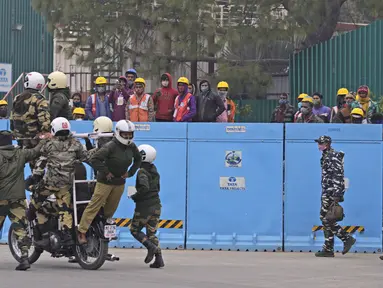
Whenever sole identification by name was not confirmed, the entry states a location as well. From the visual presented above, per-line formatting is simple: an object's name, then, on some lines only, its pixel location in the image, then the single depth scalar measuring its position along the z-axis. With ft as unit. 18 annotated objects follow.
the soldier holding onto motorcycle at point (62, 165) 43.57
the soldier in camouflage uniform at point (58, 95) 47.62
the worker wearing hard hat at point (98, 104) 61.05
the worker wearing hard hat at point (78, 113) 60.59
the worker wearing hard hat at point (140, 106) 59.67
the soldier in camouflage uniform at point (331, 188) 53.31
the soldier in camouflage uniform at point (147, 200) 45.93
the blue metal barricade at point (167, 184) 56.85
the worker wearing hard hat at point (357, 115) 57.62
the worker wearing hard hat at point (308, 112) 59.21
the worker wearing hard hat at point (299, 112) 62.39
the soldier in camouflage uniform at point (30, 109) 46.09
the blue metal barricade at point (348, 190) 56.70
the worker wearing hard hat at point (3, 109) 70.44
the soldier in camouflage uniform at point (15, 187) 42.78
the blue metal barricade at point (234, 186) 56.85
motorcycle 42.91
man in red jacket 61.11
